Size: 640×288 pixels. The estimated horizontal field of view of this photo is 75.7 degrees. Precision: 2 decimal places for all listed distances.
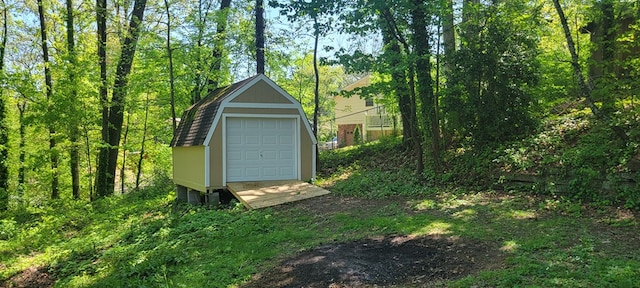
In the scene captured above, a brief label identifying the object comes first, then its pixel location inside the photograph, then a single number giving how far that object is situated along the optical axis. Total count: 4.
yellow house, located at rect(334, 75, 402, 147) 25.52
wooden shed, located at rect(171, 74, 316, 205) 9.84
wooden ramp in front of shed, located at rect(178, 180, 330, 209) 8.63
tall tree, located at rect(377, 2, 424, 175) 9.22
